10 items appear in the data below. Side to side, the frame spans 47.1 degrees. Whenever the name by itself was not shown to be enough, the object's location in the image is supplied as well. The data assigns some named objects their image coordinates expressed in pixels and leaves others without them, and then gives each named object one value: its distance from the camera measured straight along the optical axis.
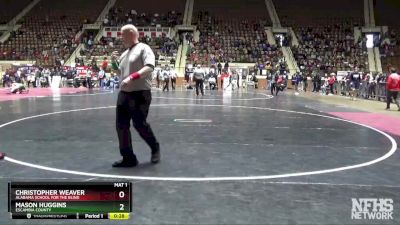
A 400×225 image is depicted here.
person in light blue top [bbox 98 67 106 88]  29.21
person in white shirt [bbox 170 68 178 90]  29.84
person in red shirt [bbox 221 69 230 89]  30.69
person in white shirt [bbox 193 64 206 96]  22.22
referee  5.38
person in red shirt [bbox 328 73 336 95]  27.83
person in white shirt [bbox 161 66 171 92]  26.87
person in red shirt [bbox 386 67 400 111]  16.75
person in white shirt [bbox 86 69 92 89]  28.91
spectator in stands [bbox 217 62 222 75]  33.49
